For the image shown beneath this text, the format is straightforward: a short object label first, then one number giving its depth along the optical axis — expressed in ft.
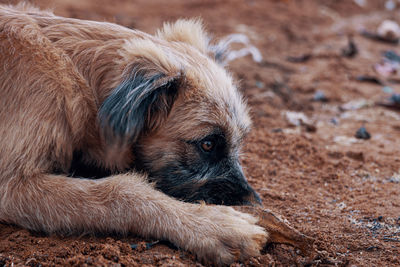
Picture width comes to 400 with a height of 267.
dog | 9.90
